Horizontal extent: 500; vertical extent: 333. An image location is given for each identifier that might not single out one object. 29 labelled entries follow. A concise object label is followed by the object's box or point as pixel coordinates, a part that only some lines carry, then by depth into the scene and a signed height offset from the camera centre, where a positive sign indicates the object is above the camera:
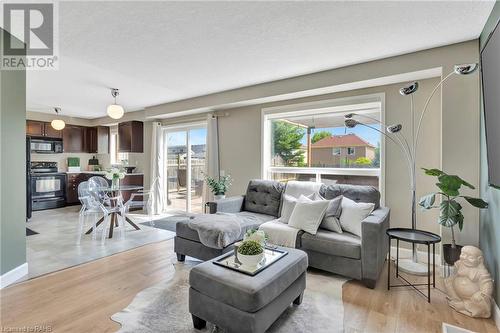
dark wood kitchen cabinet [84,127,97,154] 7.51 +0.86
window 3.63 +0.36
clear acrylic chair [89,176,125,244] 4.11 -0.56
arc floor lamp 2.77 +0.29
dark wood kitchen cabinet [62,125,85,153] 7.03 +0.83
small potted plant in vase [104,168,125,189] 4.27 -0.13
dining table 4.17 -0.64
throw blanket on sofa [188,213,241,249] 2.75 -0.71
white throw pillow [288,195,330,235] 2.88 -0.57
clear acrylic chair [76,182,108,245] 3.85 -0.59
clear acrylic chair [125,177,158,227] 4.46 -0.82
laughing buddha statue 2.05 -1.02
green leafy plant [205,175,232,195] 4.40 -0.34
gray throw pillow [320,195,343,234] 2.94 -0.60
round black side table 2.33 -0.69
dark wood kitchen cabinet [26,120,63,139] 6.32 +0.99
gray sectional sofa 2.48 -0.84
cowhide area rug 1.90 -1.20
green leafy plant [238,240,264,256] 1.88 -0.62
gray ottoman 1.62 -0.88
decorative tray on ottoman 1.85 -0.75
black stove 6.11 -0.45
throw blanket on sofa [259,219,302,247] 2.89 -0.79
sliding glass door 5.77 +0.04
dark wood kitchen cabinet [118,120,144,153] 6.36 +0.79
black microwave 6.41 +0.59
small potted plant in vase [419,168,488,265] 2.32 -0.37
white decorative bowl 1.87 -0.69
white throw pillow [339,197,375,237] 2.82 -0.56
